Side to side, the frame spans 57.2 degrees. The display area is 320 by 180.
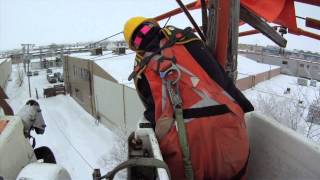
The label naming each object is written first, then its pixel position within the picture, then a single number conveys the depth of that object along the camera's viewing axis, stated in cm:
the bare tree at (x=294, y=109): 1124
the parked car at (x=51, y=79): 3139
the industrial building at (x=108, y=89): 1235
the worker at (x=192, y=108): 133
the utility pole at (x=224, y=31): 172
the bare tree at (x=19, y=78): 3094
